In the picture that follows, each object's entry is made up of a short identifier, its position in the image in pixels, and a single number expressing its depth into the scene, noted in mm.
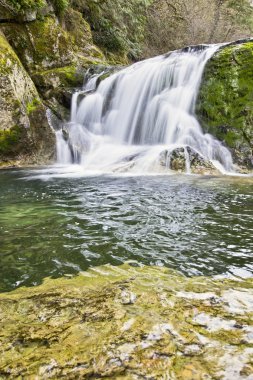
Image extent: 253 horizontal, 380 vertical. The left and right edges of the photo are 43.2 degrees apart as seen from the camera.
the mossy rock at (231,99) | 10344
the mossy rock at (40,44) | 12776
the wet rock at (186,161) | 9227
